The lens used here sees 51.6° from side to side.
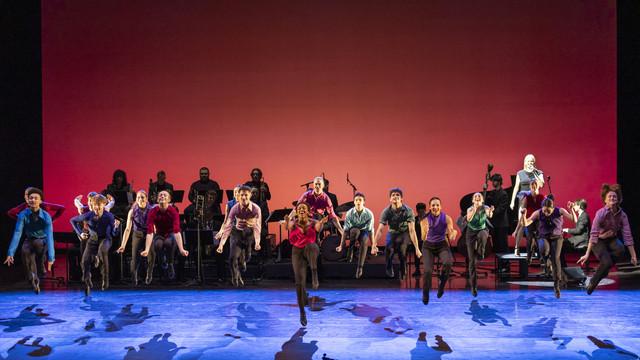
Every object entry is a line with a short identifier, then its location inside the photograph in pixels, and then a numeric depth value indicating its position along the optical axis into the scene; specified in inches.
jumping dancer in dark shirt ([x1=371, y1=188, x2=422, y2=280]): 428.1
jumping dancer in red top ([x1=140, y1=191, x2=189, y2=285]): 417.1
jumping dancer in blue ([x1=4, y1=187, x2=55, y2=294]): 370.6
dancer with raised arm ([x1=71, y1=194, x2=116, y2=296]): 405.7
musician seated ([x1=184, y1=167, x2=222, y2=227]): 481.1
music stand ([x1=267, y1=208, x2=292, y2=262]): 444.1
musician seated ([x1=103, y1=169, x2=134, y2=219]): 479.8
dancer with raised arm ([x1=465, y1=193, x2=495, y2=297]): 389.7
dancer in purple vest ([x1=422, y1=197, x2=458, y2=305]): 360.2
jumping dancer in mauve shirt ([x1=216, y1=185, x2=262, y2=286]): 422.9
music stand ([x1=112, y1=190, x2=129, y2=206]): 479.8
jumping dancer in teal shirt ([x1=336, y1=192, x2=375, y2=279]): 444.8
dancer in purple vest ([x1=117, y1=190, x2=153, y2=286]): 427.8
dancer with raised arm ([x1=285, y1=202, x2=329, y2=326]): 320.8
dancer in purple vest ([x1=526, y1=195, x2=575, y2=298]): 372.5
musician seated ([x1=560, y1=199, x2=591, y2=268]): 456.1
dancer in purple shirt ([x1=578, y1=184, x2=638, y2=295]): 341.7
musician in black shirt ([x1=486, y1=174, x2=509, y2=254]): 486.9
